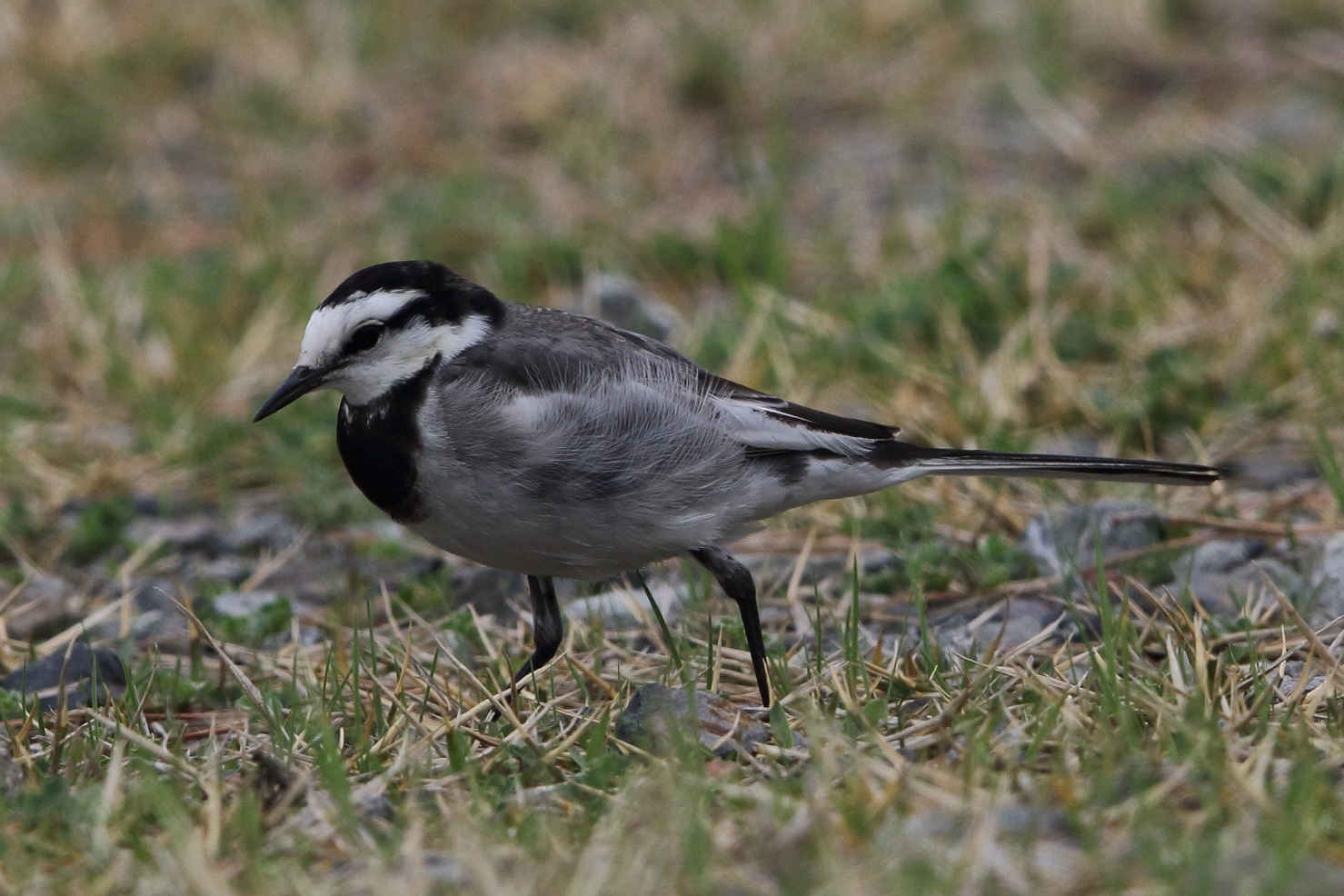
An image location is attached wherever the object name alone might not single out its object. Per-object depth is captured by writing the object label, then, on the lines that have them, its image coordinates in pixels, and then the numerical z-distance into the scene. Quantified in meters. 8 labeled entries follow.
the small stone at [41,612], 9.73
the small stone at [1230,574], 8.87
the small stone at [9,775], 6.59
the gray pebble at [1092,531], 9.70
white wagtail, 7.92
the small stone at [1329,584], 8.47
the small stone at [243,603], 9.79
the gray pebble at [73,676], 8.34
